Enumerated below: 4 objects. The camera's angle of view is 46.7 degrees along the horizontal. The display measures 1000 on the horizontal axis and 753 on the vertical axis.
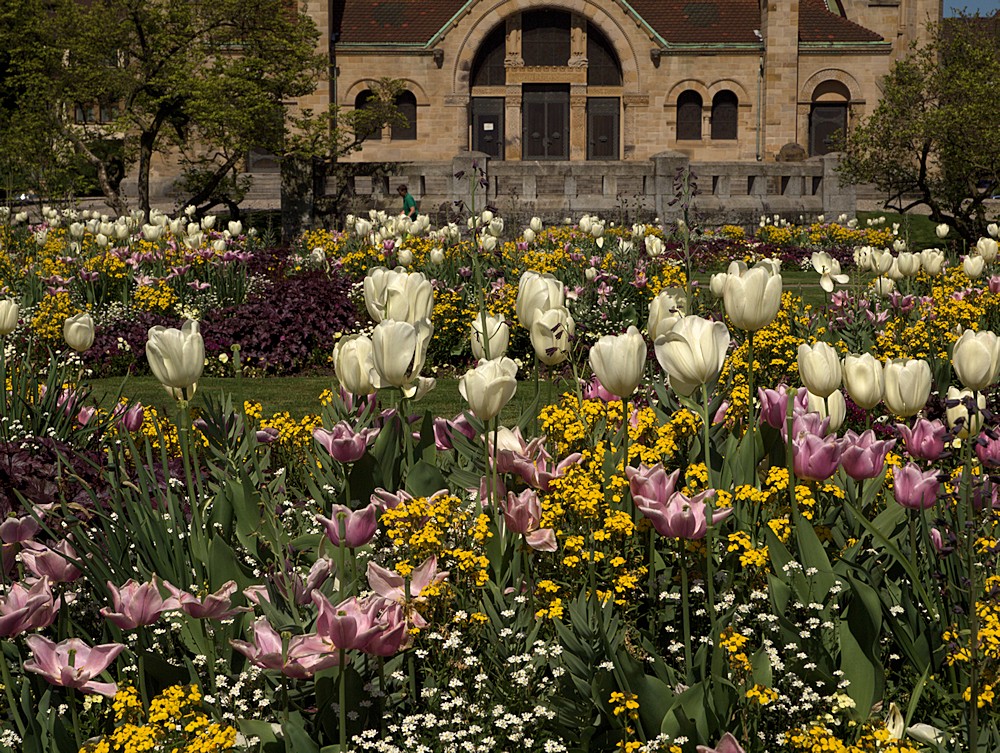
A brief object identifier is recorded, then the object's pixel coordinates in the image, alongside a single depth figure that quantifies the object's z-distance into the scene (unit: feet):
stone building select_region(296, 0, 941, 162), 137.18
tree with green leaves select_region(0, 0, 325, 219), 87.51
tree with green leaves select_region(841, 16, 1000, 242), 79.92
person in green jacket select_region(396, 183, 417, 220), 73.77
